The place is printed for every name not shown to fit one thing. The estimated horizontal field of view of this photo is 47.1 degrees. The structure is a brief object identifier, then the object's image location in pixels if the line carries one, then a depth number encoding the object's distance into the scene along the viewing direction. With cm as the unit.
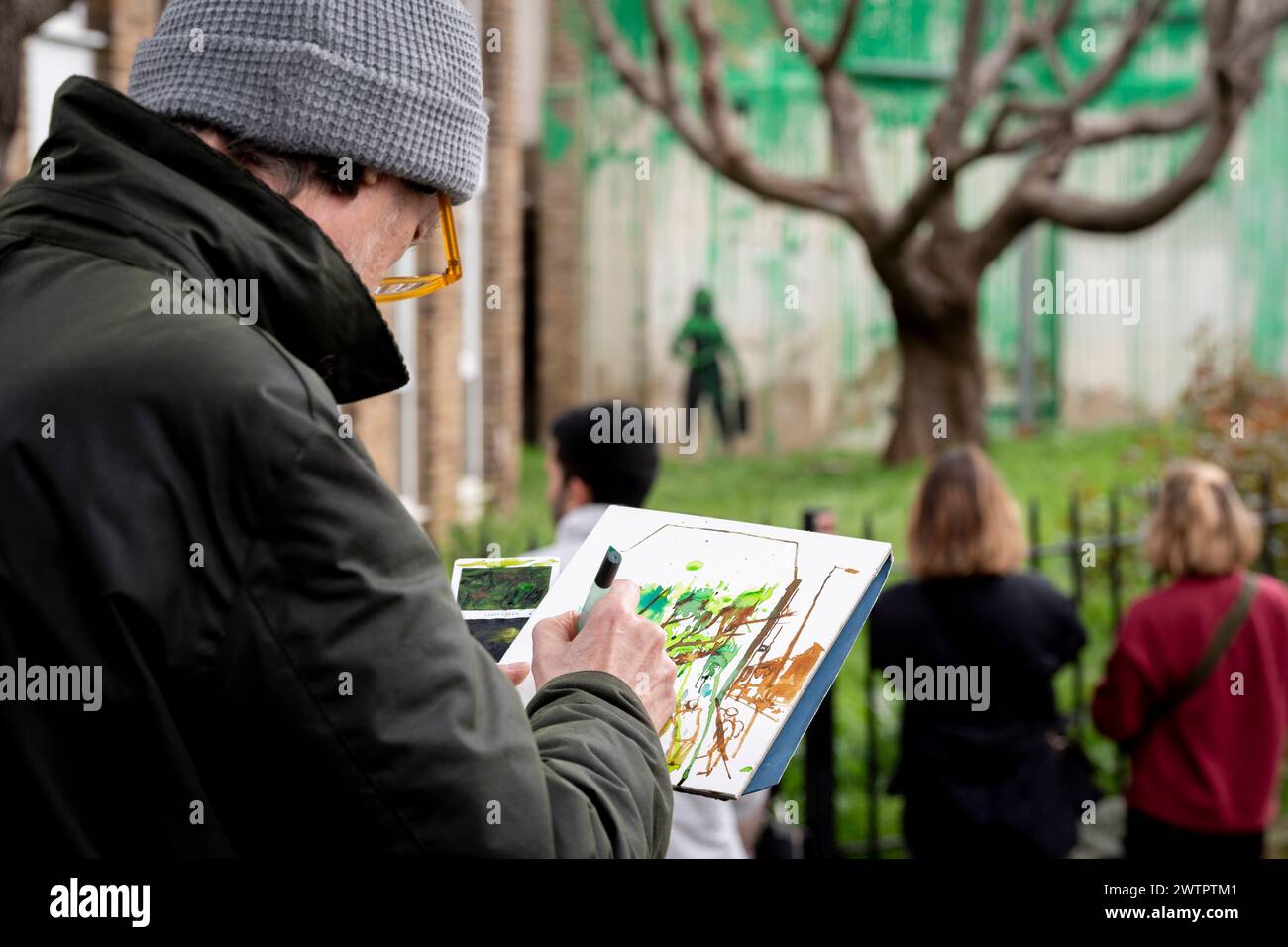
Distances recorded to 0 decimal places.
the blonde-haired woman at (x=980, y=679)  450
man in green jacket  133
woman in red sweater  457
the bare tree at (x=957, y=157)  1164
